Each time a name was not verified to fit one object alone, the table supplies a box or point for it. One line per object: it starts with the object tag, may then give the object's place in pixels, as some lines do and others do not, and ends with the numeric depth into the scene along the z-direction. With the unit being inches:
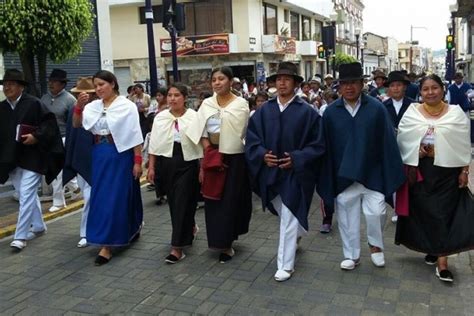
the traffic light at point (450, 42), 853.6
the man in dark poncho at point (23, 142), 233.3
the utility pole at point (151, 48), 451.8
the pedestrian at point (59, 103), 264.4
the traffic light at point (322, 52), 1077.3
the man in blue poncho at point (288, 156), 187.9
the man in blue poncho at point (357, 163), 187.3
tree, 313.7
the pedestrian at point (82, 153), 230.4
